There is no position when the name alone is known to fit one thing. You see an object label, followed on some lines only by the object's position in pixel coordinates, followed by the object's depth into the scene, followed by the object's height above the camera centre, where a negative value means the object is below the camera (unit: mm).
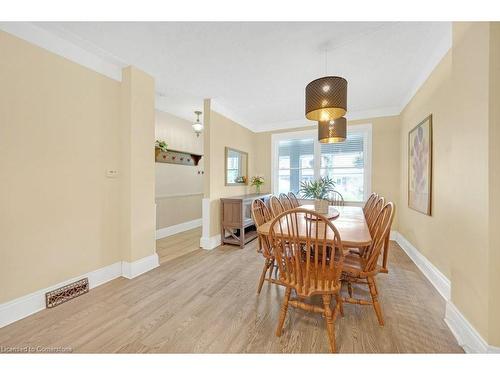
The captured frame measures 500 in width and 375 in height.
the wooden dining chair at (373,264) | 1474 -603
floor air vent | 1807 -1024
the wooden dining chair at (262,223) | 1891 -370
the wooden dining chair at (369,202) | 2670 -201
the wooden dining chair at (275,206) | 2252 -233
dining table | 1399 -356
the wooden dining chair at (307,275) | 1311 -630
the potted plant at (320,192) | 2408 -57
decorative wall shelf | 4079 +660
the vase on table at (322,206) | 2398 -223
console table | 3525 -572
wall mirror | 4049 +437
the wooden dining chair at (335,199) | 4004 -246
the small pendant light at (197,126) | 3939 +1195
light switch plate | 2301 +150
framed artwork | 2420 +293
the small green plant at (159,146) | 3857 +775
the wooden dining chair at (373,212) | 2069 -272
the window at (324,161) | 4172 +594
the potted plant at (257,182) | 4570 +113
